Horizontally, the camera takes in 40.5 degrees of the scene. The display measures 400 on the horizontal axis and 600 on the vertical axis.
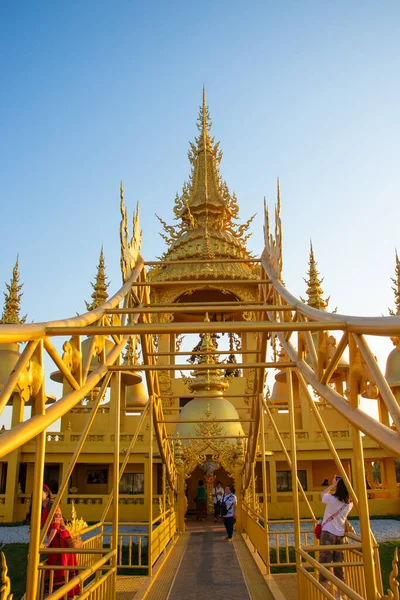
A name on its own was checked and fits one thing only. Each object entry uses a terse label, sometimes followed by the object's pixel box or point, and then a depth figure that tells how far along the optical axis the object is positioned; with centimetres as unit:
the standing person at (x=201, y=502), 1792
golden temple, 459
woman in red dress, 682
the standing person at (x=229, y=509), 1348
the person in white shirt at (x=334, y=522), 691
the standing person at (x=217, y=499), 1761
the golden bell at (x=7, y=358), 2075
